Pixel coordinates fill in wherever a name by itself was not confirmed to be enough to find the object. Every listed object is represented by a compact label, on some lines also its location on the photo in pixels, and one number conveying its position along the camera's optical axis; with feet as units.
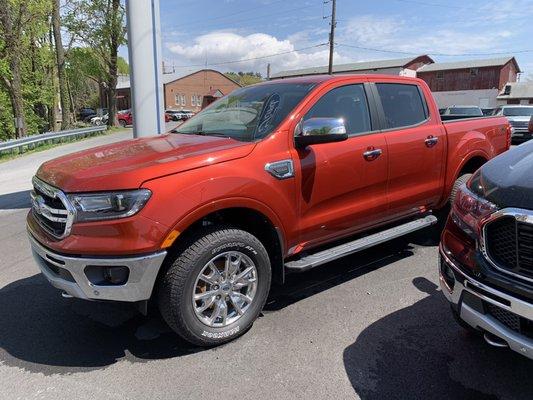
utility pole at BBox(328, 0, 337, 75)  119.36
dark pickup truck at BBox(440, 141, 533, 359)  7.59
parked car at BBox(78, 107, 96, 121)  170.81
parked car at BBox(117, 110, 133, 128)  135.20
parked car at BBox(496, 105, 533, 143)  61.77
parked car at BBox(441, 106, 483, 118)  70.51
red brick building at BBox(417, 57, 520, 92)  177.27
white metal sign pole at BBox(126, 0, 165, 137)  23.11
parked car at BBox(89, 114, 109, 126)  137.79
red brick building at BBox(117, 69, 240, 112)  219.61
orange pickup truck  9.27
